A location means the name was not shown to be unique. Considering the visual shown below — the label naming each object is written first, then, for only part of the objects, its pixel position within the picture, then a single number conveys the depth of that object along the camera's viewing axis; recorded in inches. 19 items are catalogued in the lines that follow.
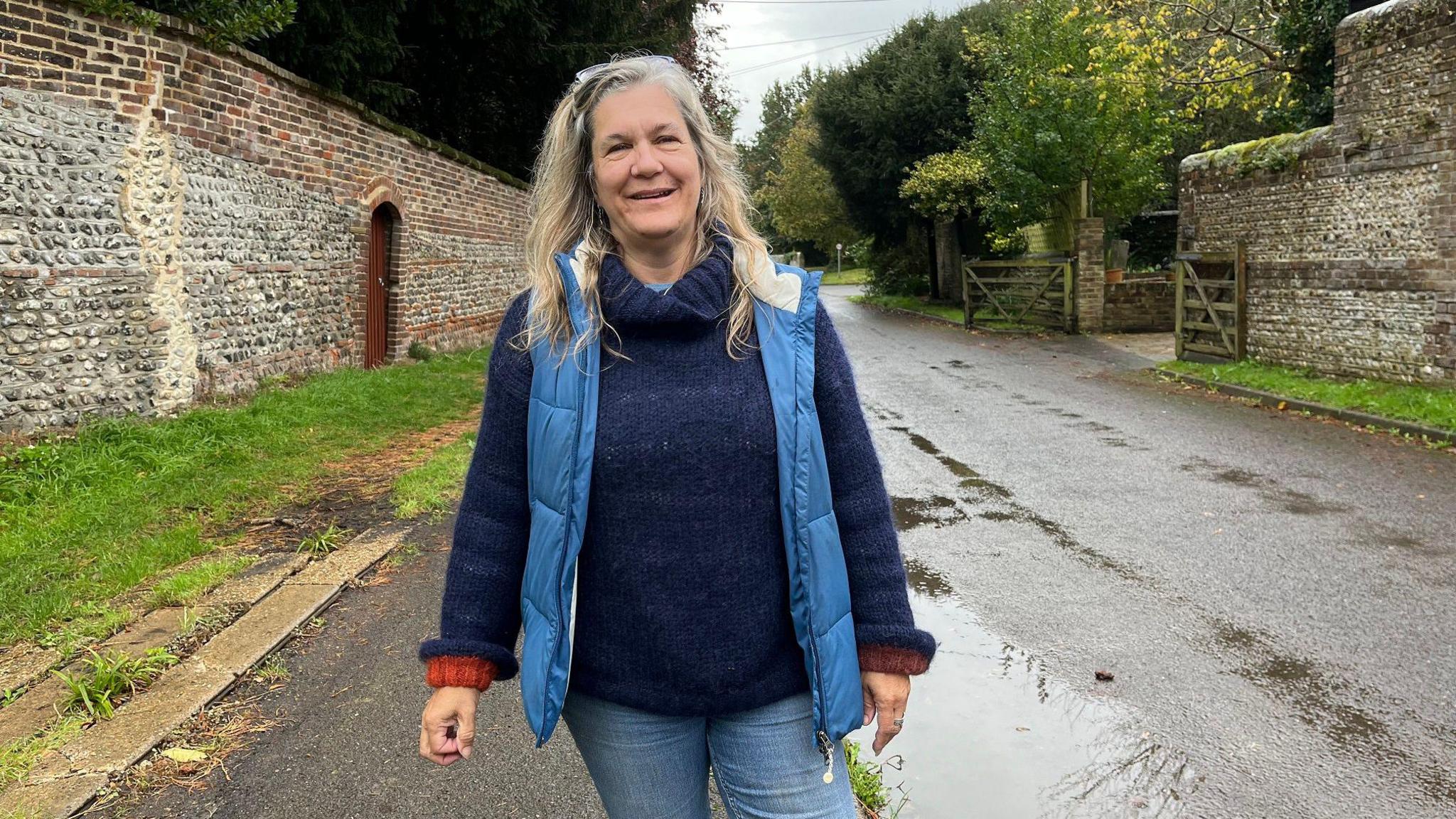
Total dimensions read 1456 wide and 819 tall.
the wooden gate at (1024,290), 836.6
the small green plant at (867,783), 125.9
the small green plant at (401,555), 220.7
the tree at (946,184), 1052.5
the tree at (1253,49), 598.5
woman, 74.6
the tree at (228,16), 356.5
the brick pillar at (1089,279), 803.4
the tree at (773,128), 2935.5
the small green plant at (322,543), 222.2
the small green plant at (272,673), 159.0
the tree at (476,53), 517.7
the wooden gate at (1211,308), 569.3
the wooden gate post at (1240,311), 562.3
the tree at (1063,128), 829.2
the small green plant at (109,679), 142.5
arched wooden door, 521.0
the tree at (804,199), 1817.2
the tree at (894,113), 1155.3
